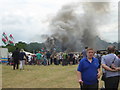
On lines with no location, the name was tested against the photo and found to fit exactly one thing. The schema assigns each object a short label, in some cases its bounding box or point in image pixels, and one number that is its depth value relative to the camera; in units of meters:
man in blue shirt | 3.57
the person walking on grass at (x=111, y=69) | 3.85
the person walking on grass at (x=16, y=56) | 11.23
